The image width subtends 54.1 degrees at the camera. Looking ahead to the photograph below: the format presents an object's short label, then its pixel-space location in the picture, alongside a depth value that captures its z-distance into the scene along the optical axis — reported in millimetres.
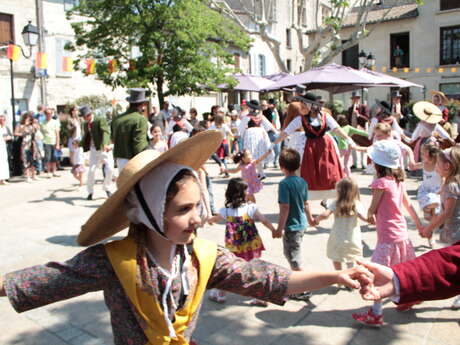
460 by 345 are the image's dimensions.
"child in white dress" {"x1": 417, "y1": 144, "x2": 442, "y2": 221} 4445
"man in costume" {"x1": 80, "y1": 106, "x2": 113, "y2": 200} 8422
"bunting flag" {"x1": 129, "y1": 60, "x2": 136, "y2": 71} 14805
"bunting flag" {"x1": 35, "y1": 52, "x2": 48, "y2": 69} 18469
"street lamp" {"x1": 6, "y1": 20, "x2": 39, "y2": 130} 13492
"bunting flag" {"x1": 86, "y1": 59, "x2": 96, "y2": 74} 16062
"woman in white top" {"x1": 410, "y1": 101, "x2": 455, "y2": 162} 7141
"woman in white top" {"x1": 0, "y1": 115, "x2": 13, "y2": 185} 10602
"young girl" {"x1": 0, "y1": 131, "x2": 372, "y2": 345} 1629
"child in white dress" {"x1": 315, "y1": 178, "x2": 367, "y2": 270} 4086
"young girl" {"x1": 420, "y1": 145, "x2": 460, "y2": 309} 3670
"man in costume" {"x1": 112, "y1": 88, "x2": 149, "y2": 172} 6605
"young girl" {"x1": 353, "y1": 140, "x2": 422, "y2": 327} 3812
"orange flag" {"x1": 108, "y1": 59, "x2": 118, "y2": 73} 15141
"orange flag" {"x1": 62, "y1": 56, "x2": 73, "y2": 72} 20359
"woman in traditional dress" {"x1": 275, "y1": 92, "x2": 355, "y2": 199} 6180
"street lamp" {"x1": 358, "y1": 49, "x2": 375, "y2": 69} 20445
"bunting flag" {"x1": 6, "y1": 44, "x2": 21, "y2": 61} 13543
